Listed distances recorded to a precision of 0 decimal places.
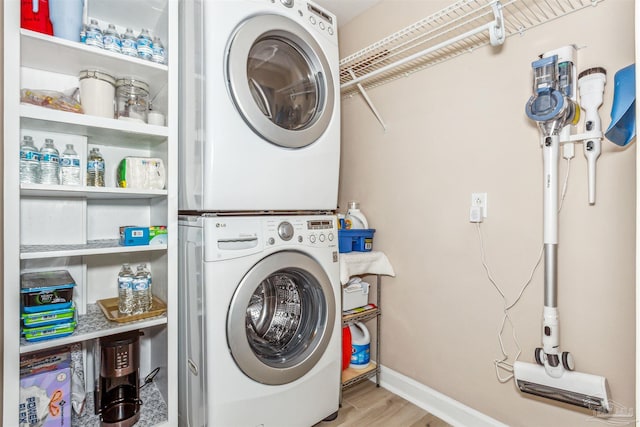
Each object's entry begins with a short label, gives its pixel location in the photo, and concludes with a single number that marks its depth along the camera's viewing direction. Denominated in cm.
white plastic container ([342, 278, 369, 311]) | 191
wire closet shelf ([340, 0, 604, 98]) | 138
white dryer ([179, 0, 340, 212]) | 129
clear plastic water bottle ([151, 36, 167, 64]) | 141
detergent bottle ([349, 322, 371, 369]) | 199
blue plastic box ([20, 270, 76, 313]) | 118
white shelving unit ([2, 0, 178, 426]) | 108
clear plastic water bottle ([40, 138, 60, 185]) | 123
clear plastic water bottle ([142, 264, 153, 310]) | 143
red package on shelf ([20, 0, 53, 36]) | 116
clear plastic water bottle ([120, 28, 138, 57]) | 135
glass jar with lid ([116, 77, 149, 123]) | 144
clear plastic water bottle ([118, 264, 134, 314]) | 138
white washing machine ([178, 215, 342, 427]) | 127
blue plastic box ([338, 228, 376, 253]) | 198
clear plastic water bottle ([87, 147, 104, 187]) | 141
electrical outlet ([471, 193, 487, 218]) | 160
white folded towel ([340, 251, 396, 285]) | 178
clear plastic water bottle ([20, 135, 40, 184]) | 119
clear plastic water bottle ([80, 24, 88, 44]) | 129
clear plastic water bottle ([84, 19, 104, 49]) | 128
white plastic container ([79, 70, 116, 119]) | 130
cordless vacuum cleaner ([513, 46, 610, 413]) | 126
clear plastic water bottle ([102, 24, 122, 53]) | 132
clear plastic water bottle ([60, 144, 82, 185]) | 129
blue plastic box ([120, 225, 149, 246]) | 137
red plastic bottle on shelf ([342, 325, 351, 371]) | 191
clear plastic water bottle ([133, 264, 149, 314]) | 140
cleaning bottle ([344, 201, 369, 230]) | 213
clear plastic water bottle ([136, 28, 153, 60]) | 138
